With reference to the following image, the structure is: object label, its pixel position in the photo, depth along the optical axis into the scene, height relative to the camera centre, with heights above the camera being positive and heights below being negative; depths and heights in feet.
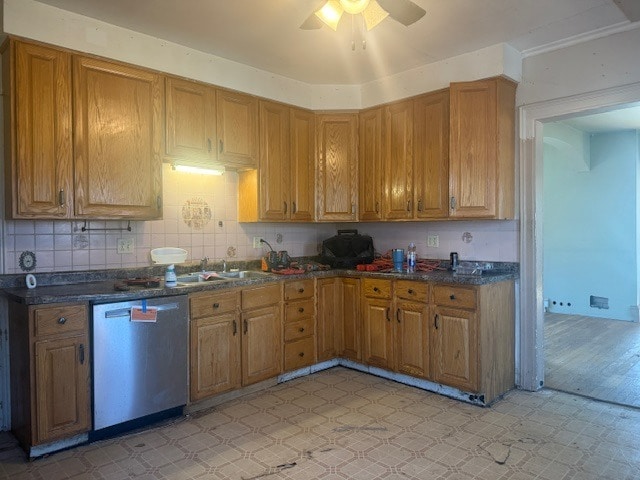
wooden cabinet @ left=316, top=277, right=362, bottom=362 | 12.70 -2.49
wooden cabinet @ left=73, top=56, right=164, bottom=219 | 9.05 +2.11
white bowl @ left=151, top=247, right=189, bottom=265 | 10.98 -0.49
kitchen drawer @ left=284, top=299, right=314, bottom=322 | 11.92 -2.09
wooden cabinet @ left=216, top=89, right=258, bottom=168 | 11.38 +2.87
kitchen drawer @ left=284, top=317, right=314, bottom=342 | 11.90 -2.62
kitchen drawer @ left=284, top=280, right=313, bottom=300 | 11.87 -1.52
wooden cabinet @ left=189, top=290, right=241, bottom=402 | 9.80 -2.52
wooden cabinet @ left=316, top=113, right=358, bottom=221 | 13.62 +2.21
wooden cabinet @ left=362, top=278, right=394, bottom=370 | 11.84 -2.50
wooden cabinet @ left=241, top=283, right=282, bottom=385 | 10.84 -2.51
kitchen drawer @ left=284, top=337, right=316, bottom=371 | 11.88 -3.30
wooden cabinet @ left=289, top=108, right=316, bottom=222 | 13.08 +2.18
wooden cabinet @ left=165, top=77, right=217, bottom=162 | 10.41 +2.85
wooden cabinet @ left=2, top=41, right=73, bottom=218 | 8.30 +2.07
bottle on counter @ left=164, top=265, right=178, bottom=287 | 9.75 -0.94
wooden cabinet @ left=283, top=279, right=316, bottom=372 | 11.89 -2.52
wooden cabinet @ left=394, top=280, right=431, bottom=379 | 11.01 -2.45
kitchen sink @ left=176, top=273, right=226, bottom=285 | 11.10 -1.10
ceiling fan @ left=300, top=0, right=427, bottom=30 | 6.72 +3.55
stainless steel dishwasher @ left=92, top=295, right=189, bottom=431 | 8.37 -2.52
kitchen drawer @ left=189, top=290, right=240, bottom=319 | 9.80 -1.57
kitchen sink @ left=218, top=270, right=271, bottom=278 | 12.00 -1.08
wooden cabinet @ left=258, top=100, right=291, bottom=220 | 12.34 +2.11
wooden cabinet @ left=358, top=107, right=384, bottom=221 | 13.21 +2.15
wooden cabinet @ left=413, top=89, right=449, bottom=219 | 11.59 +2.15
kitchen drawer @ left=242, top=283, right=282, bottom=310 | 10.84 -1.55
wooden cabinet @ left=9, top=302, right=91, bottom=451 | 7.74 -2.45
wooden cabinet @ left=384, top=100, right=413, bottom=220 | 12.44 +2.14
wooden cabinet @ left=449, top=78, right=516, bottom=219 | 10.71 +2.10
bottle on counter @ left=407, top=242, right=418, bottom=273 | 12.59 -0.77
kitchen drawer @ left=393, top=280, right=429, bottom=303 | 10.97 -1.46
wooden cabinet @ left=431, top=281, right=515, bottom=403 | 10.10 -2.52
